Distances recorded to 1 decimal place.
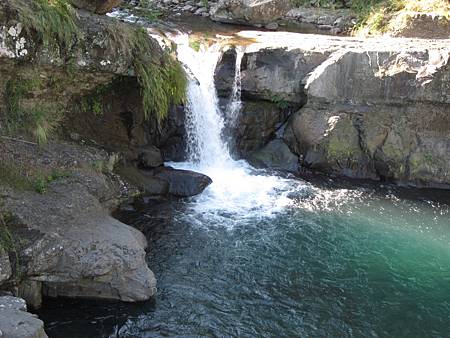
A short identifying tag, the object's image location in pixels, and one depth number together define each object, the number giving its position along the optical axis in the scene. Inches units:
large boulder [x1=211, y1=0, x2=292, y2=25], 732.0
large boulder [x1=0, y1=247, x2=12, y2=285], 262.9
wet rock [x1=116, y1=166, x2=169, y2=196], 435.2
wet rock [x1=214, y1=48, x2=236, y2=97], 539.5
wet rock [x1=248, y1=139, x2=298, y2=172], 536.4
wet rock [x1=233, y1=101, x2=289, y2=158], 546.6
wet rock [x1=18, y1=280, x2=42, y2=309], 281.9
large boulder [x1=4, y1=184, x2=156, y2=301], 284.5
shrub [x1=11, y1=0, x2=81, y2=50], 319.6
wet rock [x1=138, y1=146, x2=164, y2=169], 471.1
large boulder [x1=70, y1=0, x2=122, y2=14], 415.8
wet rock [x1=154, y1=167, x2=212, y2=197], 454.0
